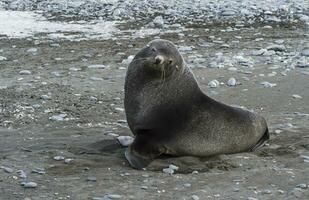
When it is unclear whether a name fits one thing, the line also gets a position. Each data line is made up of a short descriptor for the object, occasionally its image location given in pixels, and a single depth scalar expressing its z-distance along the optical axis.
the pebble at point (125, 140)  15.49
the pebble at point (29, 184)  12.81
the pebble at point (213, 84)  21.42
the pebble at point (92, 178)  13.29
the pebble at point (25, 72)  22.50
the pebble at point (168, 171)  13.90
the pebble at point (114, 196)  12.41
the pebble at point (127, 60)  24.07
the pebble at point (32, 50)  25.89
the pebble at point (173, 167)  14.11
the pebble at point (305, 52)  25.64
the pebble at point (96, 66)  23.59
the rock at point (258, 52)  25.73
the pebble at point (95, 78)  21.92
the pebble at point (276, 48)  26.52
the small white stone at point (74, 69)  23.17
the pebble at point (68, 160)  14.29
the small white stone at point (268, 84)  21.48
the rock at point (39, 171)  13.62
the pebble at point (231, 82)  21.55
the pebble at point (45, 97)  19.31
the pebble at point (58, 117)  17.44
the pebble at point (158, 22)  31.09
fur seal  14.77
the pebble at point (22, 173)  13.34
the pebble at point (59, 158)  14.45
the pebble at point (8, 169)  13.55
